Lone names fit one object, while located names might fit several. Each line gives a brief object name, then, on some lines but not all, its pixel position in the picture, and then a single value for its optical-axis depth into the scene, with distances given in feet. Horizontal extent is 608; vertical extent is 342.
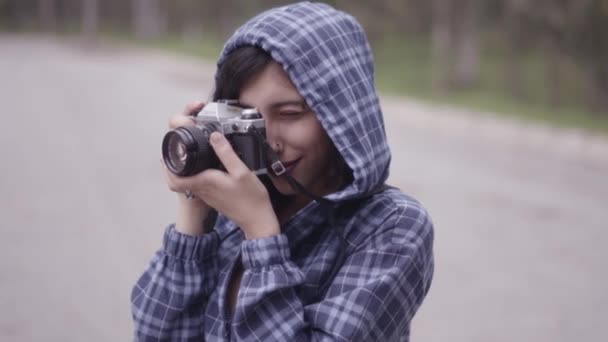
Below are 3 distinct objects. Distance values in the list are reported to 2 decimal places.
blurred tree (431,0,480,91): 46.32
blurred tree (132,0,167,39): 100.89
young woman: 4.13
